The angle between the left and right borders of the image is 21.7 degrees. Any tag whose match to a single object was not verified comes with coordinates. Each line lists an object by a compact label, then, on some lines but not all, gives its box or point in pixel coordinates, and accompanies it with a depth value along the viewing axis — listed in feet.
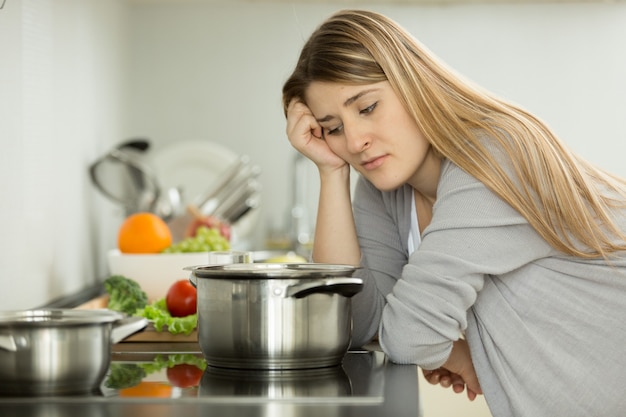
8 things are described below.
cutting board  8.14
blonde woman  7.19
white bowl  9.92
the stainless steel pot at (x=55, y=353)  6.05
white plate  14.73
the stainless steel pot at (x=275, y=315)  6.60
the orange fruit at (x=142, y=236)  10.17
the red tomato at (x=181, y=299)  8.46
